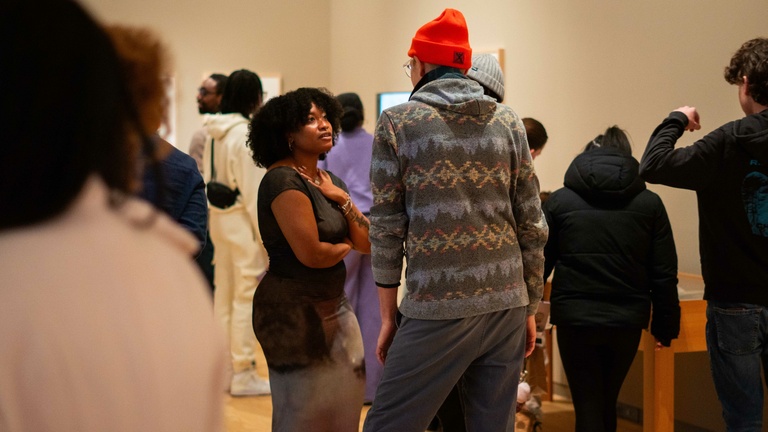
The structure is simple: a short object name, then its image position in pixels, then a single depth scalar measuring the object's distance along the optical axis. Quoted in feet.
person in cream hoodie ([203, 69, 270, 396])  15.61
